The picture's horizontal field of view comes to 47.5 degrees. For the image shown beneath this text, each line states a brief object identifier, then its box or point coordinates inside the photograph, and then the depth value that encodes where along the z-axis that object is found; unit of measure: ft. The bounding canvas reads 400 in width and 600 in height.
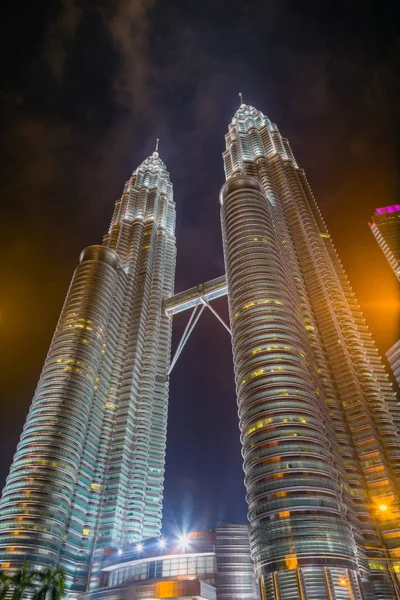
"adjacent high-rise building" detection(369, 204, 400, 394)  603.67
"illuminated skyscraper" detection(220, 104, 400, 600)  272.10
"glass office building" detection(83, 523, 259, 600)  295.89
